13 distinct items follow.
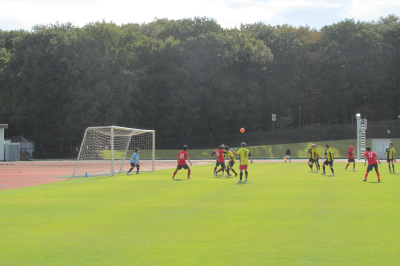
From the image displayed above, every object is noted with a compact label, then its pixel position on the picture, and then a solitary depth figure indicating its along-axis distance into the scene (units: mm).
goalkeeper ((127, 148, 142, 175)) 23516
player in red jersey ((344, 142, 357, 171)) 24923
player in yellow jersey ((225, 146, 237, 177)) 20828
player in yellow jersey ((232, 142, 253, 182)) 16859
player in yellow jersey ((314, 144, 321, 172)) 24181
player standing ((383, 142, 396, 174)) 23016
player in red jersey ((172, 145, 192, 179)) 19500
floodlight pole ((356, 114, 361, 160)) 40688
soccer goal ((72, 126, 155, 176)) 28031
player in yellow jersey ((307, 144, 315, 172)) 24484
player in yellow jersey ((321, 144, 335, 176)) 21442
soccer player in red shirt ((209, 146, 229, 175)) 21509
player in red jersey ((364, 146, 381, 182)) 17188
